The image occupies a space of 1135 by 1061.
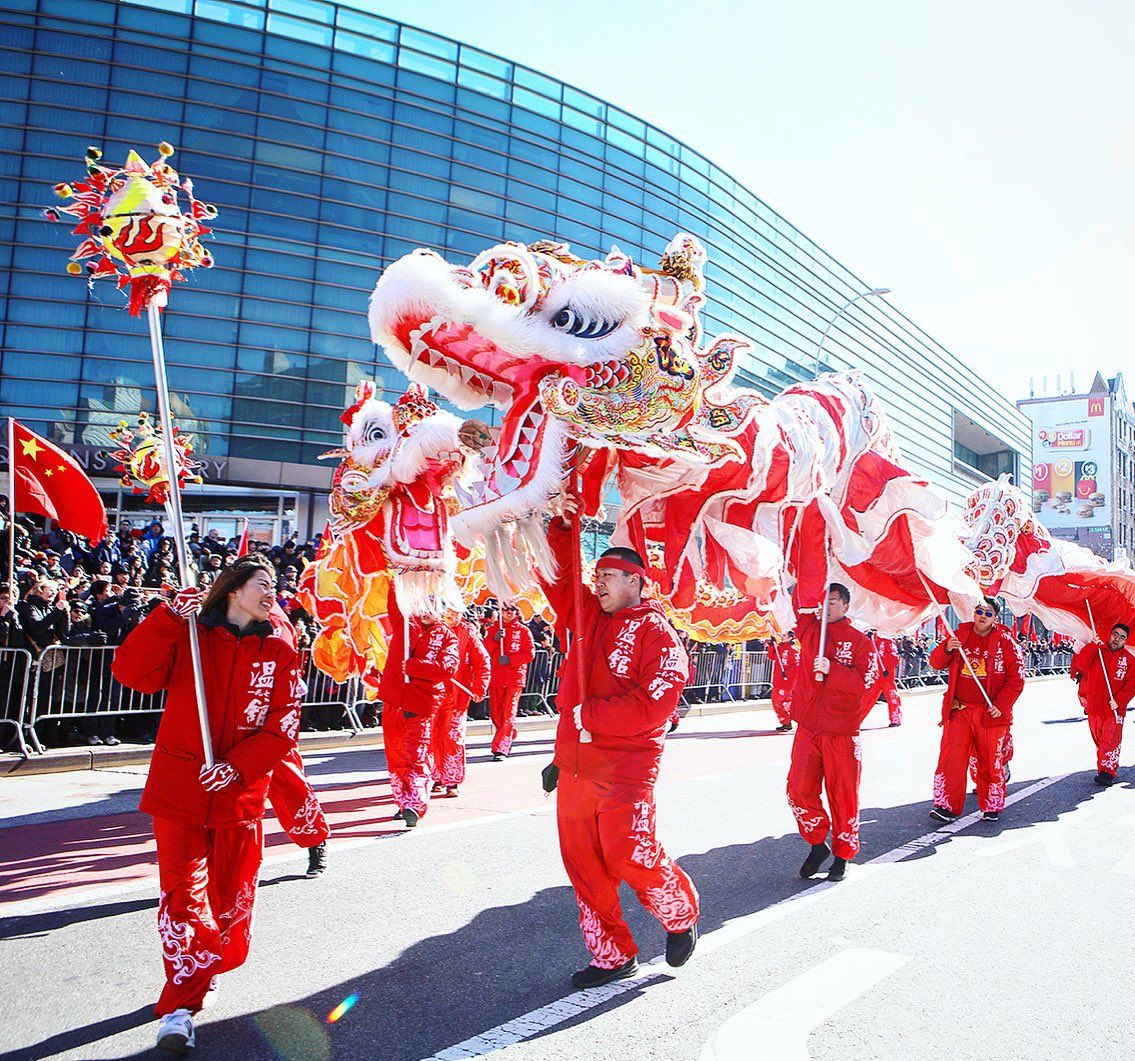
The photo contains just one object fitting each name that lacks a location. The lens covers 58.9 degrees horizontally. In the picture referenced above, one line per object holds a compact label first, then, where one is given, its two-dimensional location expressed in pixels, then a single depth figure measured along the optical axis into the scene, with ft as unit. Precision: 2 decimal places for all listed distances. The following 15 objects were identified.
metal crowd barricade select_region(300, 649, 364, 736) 36.22
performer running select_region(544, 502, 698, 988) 12.25
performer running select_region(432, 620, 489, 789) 23.29
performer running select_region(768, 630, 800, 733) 47.03
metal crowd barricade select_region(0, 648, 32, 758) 27.09
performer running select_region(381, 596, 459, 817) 21.06
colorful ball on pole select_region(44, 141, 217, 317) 11.84
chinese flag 30.22
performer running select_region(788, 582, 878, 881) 18.22
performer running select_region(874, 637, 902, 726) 50.55
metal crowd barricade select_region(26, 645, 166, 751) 28.04
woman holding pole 10.73
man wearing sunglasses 24.30
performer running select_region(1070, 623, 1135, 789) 31.58
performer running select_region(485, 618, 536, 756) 34.76
